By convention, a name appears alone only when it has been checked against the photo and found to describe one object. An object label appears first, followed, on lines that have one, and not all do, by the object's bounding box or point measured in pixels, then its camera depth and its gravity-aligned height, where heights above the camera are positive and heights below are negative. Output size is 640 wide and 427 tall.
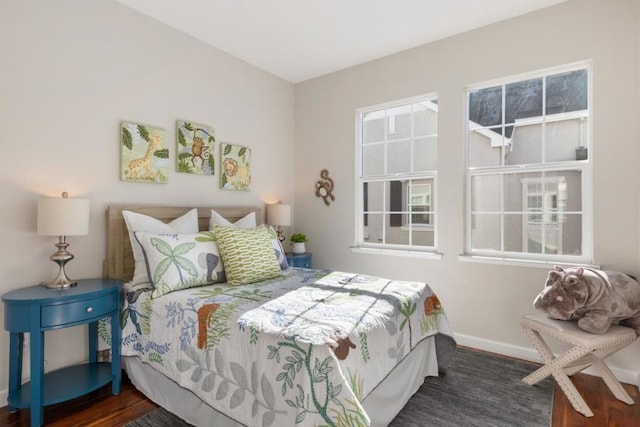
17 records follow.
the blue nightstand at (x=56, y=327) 1.84 -0.65
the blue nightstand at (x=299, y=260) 3.54 -0.48
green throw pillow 2.44 -0.30
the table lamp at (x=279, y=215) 3.66 -0.01
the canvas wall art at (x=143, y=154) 2.63 +0.48
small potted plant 3.78 -0.32
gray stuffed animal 2.04 -0.51
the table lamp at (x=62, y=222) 2.01 -0.05
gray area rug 1.94 -1.16
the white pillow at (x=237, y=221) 2.97 -0.06
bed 1.42 -0.66
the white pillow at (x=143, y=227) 2.38 -0.10
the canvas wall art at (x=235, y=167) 3.38 +0.48
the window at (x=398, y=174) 3.32 +0.41
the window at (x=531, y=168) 2.62 +0.38
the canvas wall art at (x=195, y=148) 3.00 +0.60
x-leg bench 2.01 -0.86
